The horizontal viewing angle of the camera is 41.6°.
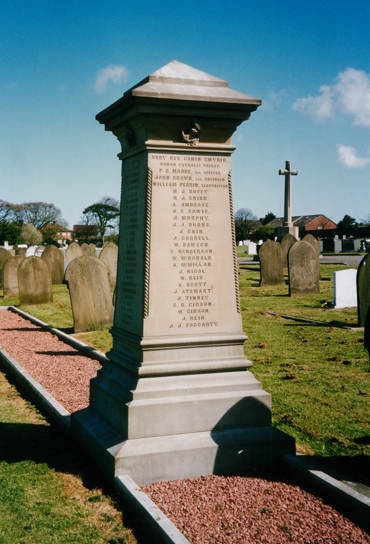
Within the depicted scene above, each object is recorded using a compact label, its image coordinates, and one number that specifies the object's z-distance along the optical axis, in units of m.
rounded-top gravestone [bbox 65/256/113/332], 10.19
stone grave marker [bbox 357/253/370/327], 8.30
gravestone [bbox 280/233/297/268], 22.33
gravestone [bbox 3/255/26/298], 17.42
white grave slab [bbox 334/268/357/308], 11.92
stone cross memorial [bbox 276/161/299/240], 26.66
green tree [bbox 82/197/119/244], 75.88
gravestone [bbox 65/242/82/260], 24.25
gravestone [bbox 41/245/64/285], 21.14
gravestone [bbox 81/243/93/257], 24.48
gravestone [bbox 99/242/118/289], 17.61
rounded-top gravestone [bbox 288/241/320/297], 14.33
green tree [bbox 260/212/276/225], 94.38
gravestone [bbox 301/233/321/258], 18.92
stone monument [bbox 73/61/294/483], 3.68
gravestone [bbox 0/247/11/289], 23.00
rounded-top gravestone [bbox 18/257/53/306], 14.68
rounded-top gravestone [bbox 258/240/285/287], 17.42
